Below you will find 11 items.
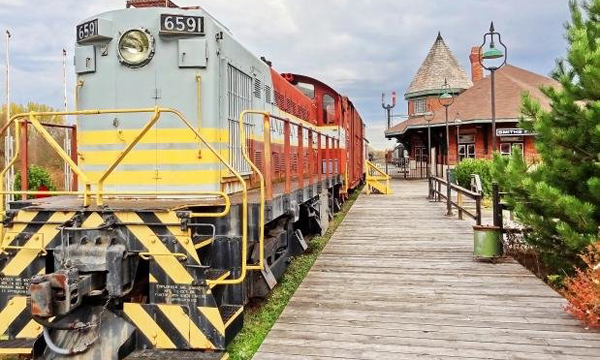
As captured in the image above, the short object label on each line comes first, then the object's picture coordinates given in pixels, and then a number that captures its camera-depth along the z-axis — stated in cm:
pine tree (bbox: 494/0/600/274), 562
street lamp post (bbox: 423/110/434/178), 2318
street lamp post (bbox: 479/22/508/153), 914
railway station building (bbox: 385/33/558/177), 2334
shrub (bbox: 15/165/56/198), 1346
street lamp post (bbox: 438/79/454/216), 1228
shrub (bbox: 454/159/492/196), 1762
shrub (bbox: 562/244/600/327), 438
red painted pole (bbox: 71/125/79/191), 529
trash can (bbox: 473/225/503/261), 716
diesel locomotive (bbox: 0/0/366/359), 363
